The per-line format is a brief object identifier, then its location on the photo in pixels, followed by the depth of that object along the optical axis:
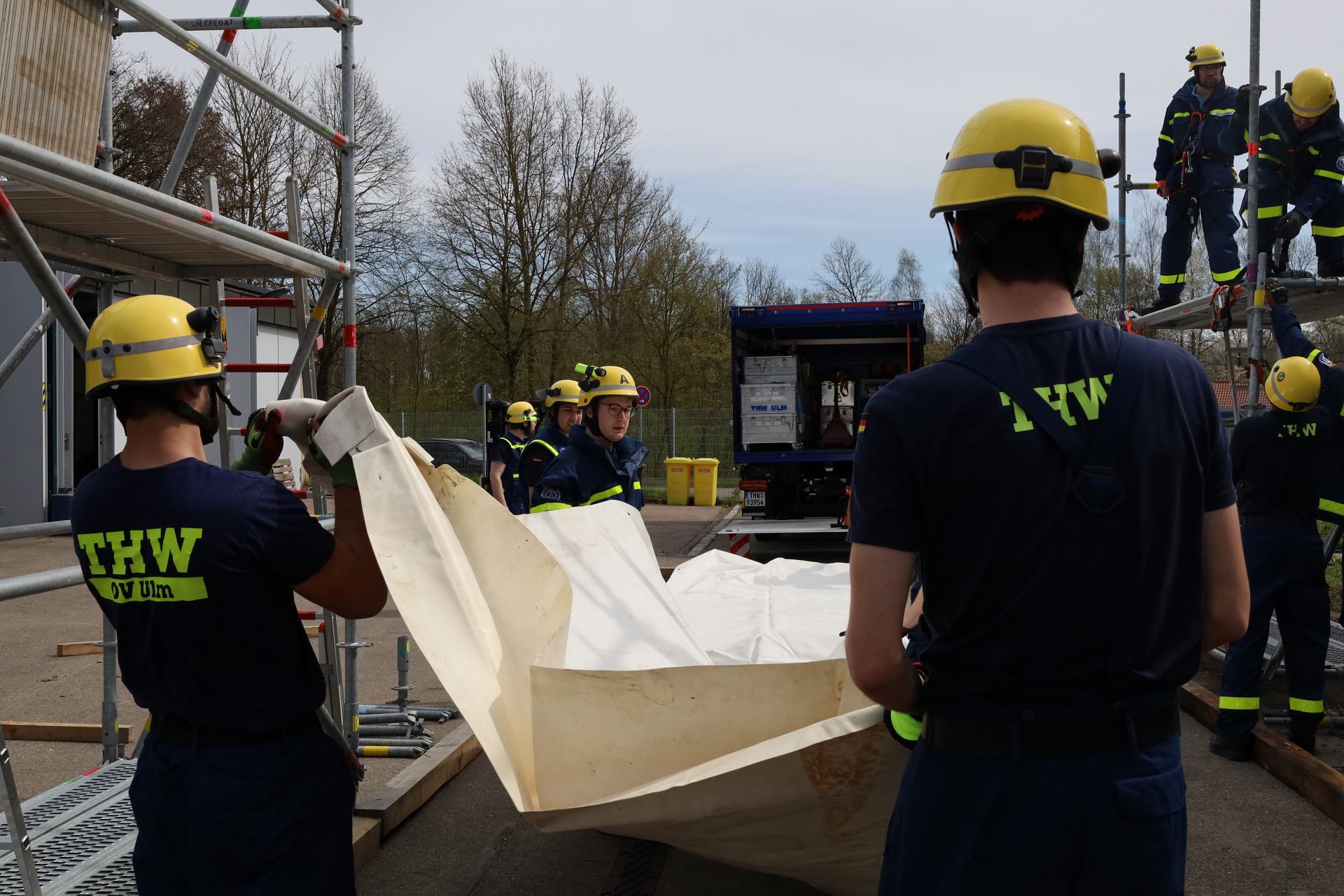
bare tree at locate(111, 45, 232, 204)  20.78
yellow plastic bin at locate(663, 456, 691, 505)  24.16
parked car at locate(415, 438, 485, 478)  25.27
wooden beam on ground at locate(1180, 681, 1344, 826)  5.02
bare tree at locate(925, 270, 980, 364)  29.81
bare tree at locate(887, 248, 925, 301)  43.31
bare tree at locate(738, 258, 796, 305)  38.38
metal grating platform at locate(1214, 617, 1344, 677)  7.13
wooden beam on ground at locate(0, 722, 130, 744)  6.13
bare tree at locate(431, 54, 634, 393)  27.45
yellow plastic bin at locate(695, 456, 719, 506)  24.02
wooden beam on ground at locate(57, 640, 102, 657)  8.39
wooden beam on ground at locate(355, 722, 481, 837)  4.79
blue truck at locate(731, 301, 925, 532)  13.07
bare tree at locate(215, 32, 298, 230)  23.75
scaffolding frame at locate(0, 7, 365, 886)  2.91
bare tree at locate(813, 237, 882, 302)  37.22
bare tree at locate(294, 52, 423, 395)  24.38
